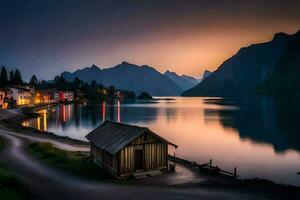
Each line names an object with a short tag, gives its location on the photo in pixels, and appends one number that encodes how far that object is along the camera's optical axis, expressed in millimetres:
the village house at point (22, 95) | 155200
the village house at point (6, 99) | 131725
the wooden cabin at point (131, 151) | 30614
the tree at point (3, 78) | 185500
